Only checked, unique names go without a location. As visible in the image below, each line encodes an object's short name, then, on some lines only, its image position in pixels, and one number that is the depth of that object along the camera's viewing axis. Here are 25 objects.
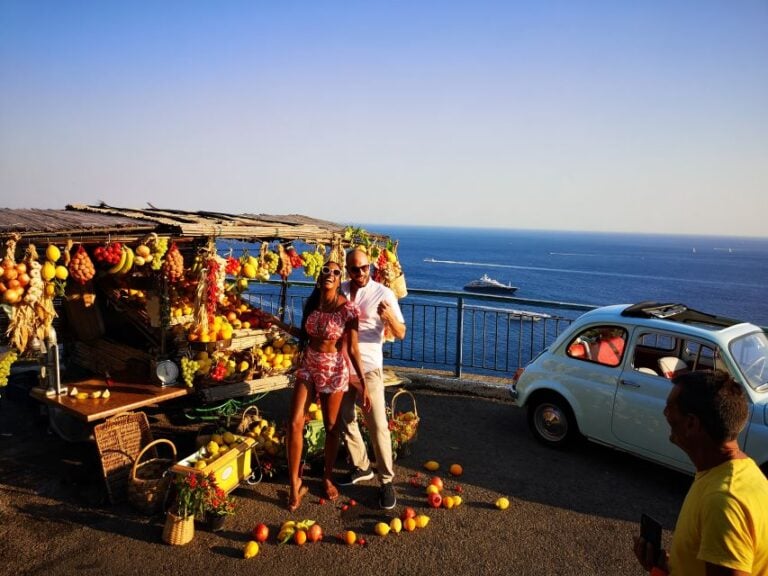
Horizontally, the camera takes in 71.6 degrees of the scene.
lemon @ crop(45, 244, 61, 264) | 5.13
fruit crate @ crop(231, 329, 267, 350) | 7.09
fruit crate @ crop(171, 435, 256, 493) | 5.04
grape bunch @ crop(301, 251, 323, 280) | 7.70
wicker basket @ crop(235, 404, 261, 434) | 6.05
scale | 6.43
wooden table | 5.71
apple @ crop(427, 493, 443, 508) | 5.36
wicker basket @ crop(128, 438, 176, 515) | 5.13
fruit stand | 5.27
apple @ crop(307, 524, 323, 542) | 4.75
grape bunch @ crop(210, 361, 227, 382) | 6.67
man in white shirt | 5.24
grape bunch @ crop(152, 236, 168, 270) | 5.89
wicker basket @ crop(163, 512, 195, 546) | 4.70
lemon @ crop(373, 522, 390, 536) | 4.88
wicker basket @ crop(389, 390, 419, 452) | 6.25
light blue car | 5.46
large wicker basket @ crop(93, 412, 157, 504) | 5.41
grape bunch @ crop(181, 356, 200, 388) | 6.49
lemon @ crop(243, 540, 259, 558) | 4.52
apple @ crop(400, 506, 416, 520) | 5.04
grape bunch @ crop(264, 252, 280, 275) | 7.29
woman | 5.14
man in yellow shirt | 1.90
